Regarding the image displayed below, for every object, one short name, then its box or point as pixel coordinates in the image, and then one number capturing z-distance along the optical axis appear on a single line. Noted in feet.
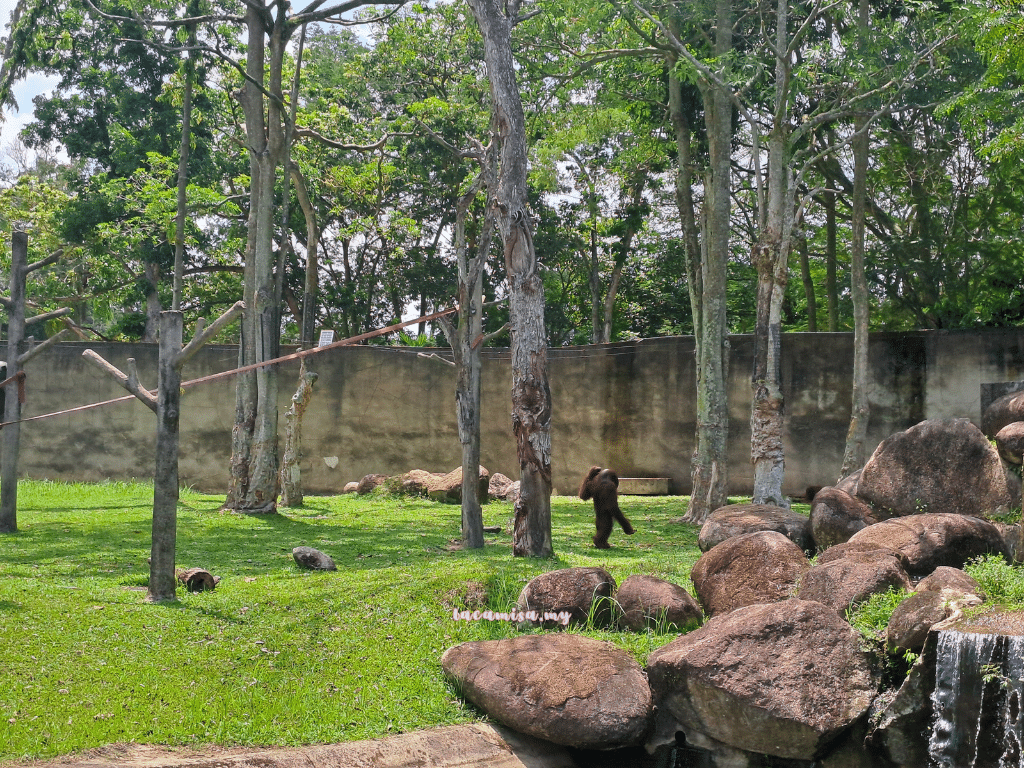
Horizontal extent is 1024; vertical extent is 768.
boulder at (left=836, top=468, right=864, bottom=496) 33.68
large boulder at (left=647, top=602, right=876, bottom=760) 17.90
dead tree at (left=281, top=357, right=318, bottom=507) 49.13
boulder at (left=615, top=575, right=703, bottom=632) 23.25
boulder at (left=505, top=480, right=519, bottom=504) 51.25
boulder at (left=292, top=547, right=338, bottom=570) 28.63
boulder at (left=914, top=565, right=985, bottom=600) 19.69
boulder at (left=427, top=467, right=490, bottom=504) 51.44
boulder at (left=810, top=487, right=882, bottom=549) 29.45
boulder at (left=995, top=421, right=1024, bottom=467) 29.32
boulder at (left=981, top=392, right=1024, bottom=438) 33.09
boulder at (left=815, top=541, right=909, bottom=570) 24.32
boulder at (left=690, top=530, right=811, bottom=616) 23.58
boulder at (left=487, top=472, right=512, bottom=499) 53.42
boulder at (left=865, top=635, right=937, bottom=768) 17.74
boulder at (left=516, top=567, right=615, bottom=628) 23.47
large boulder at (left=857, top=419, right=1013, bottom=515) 30.48
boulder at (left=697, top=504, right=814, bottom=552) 30.36
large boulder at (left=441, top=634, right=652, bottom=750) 18.01
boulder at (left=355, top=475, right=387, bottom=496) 56.75
